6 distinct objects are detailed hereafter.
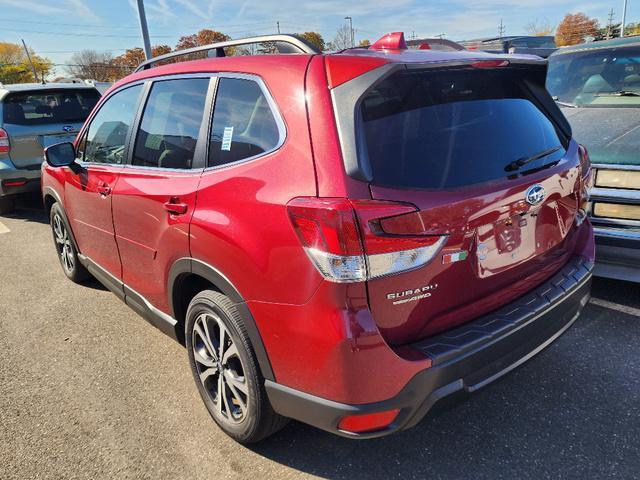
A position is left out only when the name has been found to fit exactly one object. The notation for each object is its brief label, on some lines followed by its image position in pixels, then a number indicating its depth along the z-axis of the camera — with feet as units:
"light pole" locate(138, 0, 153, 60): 45.12
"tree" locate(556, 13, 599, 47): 278.26
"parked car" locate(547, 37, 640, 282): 11.25
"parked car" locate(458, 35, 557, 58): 58.18
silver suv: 23.12
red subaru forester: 5.97
